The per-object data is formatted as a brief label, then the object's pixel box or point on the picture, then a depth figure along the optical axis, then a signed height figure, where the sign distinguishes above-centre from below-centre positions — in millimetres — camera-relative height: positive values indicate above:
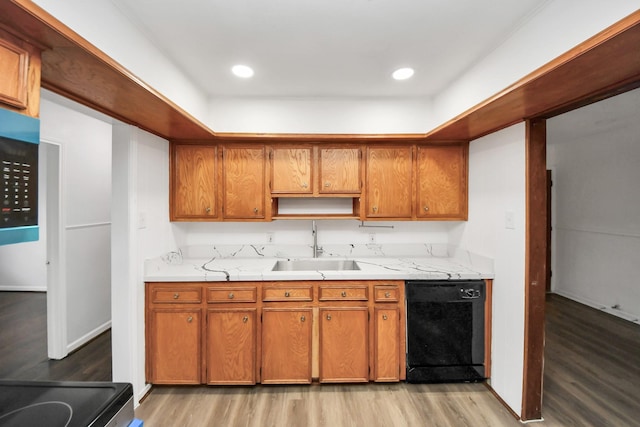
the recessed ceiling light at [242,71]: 2082 +1107
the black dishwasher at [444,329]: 2225 -948
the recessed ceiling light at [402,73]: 2129 +1112
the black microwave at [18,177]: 882 +119
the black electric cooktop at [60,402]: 734 -555
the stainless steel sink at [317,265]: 2775 -533
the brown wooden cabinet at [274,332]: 2180 -960
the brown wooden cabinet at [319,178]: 2570 +331
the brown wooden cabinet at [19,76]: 932 +489
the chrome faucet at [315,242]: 2855 -311
